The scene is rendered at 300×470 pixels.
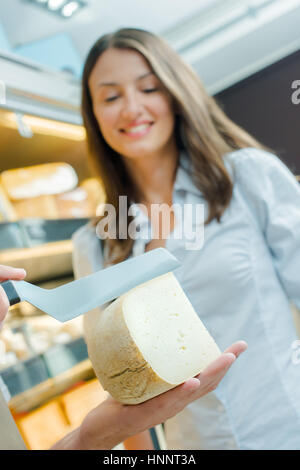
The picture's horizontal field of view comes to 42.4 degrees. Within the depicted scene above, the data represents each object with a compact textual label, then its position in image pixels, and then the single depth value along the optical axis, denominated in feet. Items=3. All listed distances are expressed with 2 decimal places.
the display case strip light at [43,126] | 2.32
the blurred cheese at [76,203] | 3.21
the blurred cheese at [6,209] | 2.99
